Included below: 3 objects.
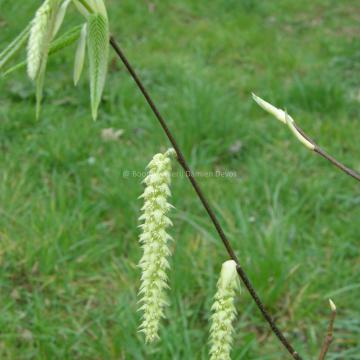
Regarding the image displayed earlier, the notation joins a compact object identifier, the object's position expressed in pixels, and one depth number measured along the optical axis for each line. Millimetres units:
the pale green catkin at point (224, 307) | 372
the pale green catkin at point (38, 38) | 331
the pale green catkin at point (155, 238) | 371
